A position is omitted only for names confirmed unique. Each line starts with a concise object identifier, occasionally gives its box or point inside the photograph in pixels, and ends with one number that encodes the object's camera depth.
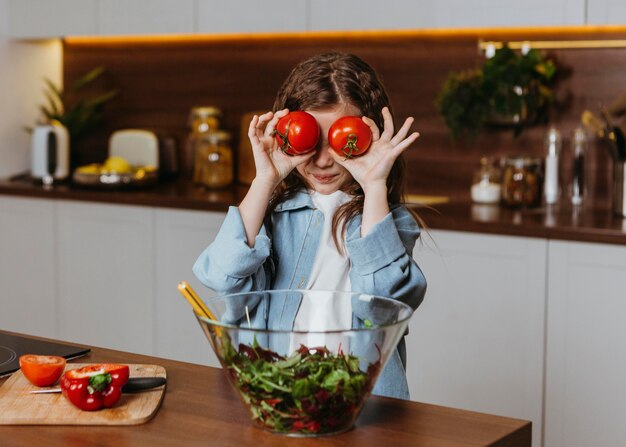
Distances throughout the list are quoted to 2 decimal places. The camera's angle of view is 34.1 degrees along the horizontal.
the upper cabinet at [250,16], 3.44
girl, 1.64
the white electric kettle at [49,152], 3.96
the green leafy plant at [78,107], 4.18
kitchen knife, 1.46
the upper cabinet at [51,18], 3.92
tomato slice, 1.49
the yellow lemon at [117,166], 3.75
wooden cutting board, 1.35
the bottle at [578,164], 3.21
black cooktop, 1.64
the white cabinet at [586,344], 2.72
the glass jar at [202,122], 3.89
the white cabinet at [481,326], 2.84
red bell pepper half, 1.38
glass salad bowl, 1.25
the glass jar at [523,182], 3.15
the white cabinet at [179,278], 3.42
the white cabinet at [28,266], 3.83
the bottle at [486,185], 3.30
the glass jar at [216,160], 3.75
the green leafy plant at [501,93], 3.19
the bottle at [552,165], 3.24
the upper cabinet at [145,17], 3.70
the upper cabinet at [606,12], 2.90
